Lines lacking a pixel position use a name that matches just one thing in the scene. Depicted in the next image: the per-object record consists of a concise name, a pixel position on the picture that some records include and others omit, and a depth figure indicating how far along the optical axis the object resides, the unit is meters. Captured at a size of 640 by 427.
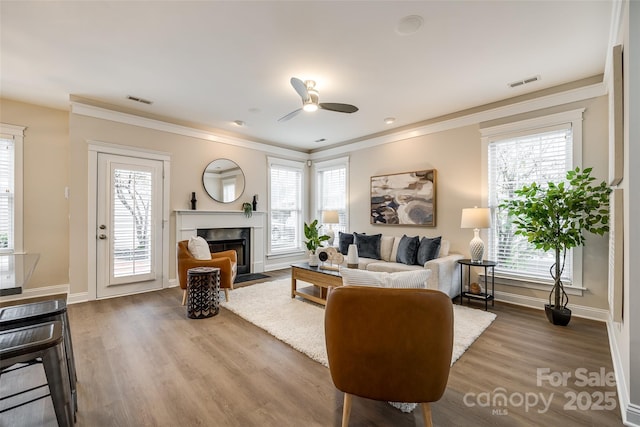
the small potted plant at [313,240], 4.28
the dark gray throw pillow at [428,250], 4.25
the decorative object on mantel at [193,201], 5.15
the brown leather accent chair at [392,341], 1.42
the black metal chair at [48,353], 1.25
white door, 4.26
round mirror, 5.43
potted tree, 3.11
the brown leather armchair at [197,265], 3.93
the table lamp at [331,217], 5.66
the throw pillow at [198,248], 4.08
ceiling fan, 3.15
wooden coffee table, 3.71
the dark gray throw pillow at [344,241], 5.50
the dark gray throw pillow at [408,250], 4.45
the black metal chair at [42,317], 1.63
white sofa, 3.72
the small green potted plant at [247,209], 5.81
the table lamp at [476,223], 3.84
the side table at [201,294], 3.48
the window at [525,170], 3.58
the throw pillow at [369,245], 5.07
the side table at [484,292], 3.76
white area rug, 2.74
